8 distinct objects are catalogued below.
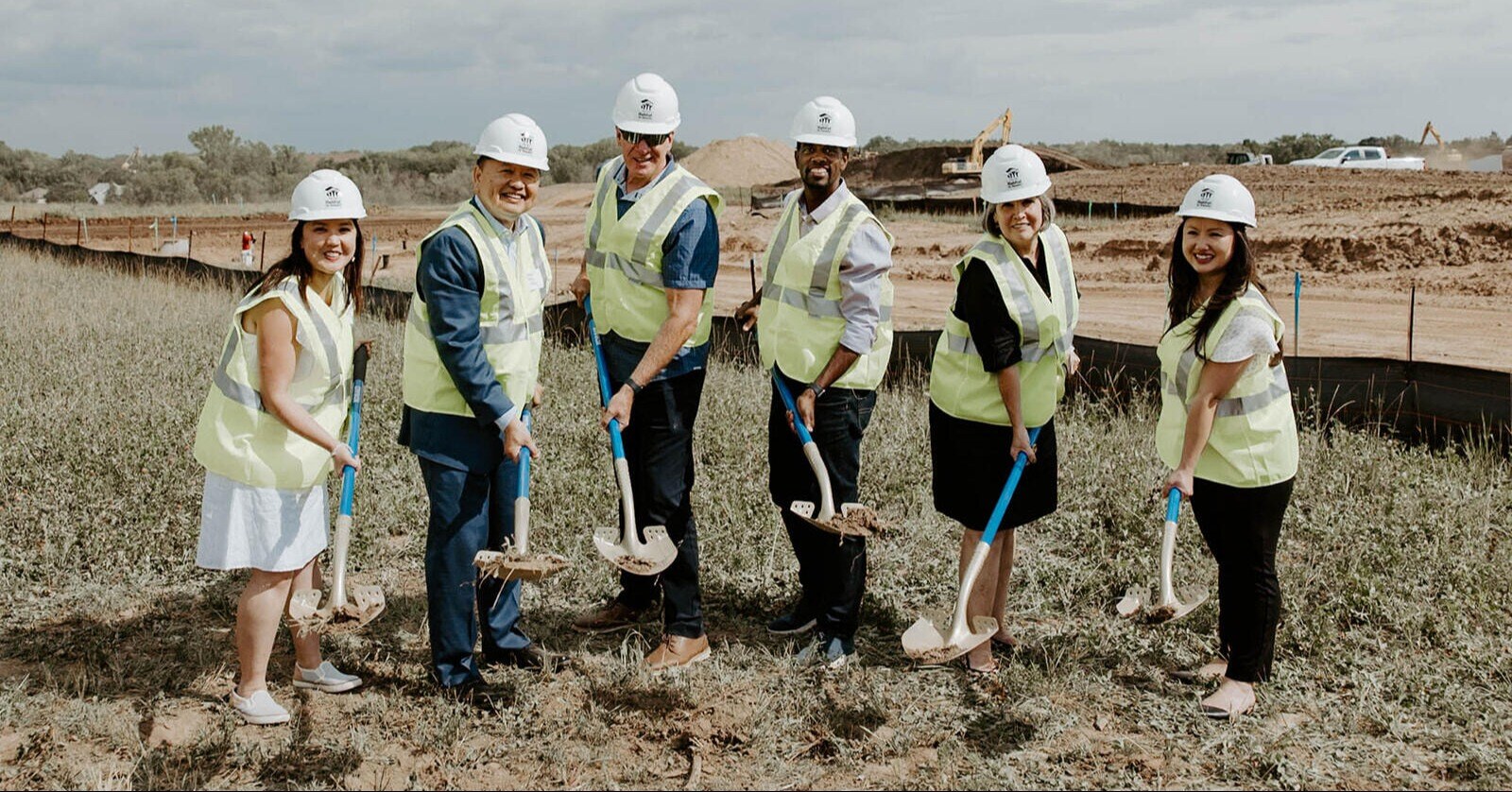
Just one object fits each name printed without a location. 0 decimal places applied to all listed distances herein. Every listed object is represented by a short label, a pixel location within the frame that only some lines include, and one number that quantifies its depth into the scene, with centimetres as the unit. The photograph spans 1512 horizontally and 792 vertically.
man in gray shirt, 417
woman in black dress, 400
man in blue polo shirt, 405
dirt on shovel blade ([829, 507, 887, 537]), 421
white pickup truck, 2970
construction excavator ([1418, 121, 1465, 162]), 3758
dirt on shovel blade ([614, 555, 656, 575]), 411
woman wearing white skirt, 368
